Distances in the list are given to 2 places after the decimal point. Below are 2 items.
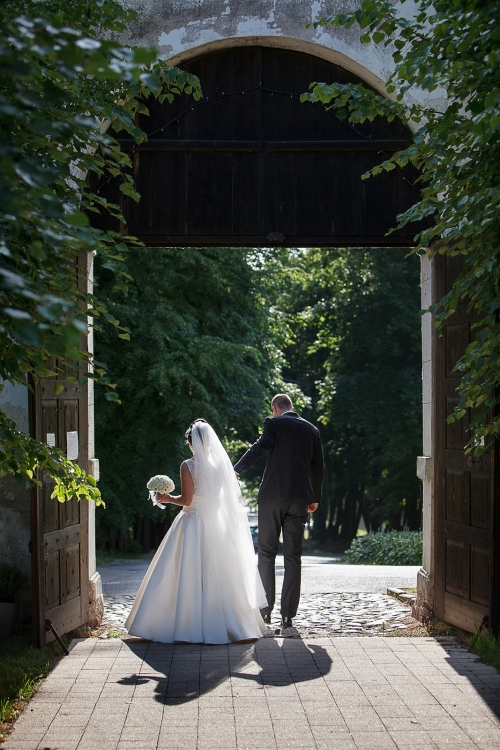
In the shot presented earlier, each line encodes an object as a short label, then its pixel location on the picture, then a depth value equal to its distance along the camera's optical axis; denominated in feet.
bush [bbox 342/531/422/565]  64.64
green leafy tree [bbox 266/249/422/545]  96.27
